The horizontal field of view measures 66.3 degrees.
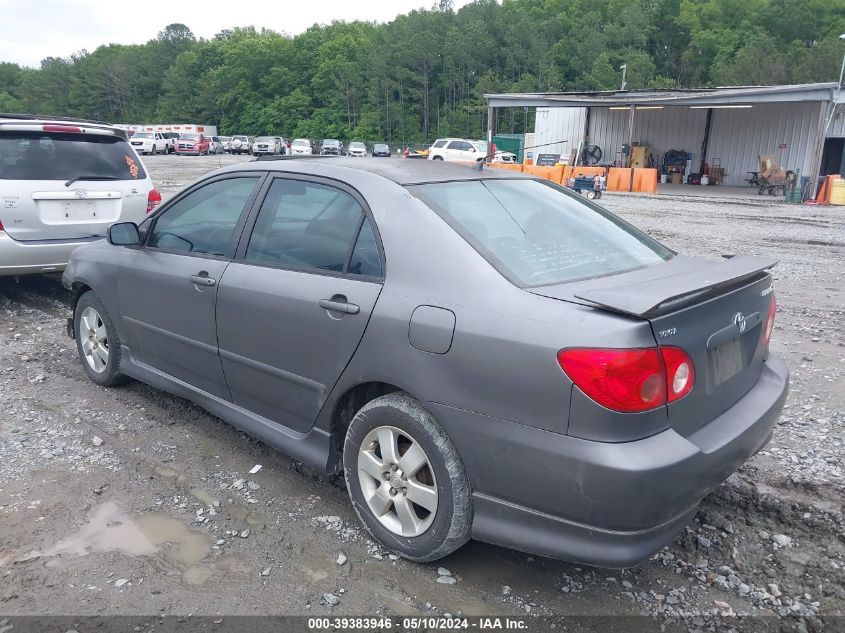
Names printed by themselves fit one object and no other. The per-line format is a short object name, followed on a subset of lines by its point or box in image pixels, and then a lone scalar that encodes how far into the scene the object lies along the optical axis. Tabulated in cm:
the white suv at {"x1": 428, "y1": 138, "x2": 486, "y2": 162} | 3466
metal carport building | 2338
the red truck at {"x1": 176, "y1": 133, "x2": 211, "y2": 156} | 5159
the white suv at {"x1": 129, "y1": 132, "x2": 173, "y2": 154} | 4797
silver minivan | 614
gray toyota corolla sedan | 226
